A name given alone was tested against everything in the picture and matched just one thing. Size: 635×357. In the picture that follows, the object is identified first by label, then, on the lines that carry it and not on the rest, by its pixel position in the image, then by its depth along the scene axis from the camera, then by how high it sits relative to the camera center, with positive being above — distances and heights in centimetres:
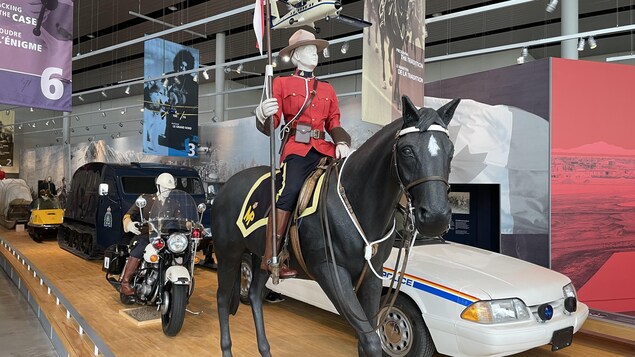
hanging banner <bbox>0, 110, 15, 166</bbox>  1556 +137
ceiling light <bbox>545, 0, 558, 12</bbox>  645 +249
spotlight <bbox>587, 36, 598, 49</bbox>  720 +220
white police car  329 -92
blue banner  1072 +199
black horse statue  189 -10
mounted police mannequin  264 +38
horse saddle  254 -11
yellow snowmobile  1052 -81
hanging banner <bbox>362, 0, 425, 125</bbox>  448 +131
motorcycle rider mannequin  491 -62
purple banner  439 +126
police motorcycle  433 -75
